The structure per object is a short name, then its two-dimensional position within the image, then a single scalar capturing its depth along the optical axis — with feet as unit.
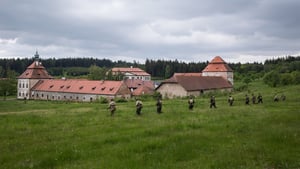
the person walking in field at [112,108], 79.10
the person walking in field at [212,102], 96.50
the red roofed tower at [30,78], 286.87
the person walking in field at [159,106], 81.97
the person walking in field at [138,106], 78.02
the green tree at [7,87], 267.39
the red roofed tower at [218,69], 305.00
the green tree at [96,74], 364.75
